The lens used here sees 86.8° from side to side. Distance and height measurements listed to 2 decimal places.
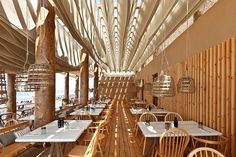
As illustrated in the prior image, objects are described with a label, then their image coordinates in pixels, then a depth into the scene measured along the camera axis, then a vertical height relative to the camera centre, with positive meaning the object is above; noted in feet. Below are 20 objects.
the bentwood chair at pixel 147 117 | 11.58 -3.54
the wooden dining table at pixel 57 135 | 5.85 -2.84
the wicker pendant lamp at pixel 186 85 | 7.59 -0.32
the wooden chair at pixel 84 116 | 11.52 -3.63
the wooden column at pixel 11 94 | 18.66 -2.34
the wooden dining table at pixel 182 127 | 6.63 -2.87
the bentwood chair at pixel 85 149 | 5.50 -3.67
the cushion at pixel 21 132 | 7.39 -3.30
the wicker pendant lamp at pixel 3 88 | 4.34 -0.36
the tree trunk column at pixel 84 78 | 19.87 +0.16
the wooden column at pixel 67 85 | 30.28 -1.61
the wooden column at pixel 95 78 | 30.31 +0.28
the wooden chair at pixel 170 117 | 11.53 -3.54
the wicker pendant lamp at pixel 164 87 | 6.26 -0.37
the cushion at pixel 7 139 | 7.24 -3.60
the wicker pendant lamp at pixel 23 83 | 5.53 -0.19
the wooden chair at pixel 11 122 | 11.01 -3.94
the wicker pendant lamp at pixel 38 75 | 5.46 +0.16
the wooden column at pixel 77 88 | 36.55 -2.92
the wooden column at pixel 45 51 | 8.38 +1.87
